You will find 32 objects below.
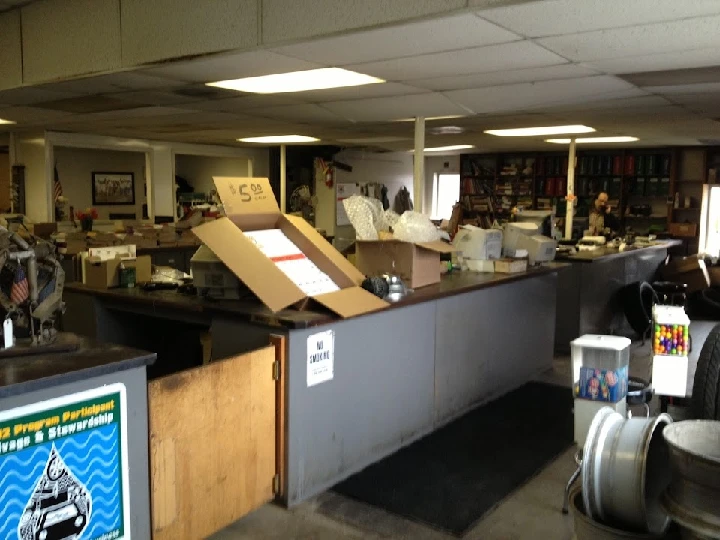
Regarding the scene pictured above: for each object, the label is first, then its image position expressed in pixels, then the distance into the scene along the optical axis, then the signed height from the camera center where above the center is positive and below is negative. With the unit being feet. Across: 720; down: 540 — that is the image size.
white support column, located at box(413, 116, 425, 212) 17.37 +0.63
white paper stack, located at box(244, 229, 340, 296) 11.76 -1.29
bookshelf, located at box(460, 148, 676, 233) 33.35 +0.61
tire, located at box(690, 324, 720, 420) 9.02 -2.51
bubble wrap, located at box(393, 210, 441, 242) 13.89 -0.75
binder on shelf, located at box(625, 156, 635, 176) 33.53 +1.56
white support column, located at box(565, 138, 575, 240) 26.16 +0.38
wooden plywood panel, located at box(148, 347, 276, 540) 8.59 -3.49
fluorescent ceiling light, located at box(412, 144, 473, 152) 31.68 +2.24
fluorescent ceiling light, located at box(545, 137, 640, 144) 27.45 +2.31
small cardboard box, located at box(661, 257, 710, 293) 26.89 -3.06
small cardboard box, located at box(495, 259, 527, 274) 16.76 -1.79
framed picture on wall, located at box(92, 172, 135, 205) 34.94 -0.07
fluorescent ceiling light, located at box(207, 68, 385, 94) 12.82 +2.19
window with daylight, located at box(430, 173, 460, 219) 42.24 -0.10
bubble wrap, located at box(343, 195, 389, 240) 14.20 -0.54
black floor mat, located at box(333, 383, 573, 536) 10.66 -4.89
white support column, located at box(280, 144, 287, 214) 32.22 +0.42
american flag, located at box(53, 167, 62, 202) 27.63 -0.22
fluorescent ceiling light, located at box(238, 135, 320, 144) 27.81 +2.18
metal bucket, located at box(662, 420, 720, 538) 5.32 -2.35
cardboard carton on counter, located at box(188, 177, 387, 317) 10.90 -1.06
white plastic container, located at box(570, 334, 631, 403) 10.93 -2.80
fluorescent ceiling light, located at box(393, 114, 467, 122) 18.76 +2.15
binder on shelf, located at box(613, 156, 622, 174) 33.86 +1.52
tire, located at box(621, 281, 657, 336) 22.11 -3.59
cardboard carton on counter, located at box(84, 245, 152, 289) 12.99 -1.51
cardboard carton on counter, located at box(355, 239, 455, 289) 13.75 -1.37
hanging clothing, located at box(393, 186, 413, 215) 39.29 -0.58
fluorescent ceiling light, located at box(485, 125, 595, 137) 23.16 +2.26
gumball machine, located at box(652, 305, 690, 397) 11.82 -2.72
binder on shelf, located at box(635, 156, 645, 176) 33.37 +1.52
